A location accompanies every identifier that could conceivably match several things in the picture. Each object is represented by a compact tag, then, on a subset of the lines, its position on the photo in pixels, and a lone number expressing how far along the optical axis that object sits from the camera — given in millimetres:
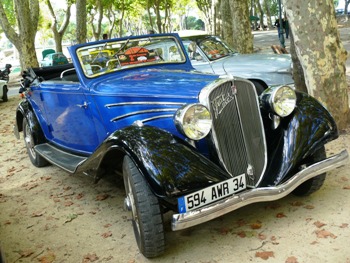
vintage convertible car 3117
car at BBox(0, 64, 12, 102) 15460
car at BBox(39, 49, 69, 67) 24866
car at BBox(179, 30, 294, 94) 8477
